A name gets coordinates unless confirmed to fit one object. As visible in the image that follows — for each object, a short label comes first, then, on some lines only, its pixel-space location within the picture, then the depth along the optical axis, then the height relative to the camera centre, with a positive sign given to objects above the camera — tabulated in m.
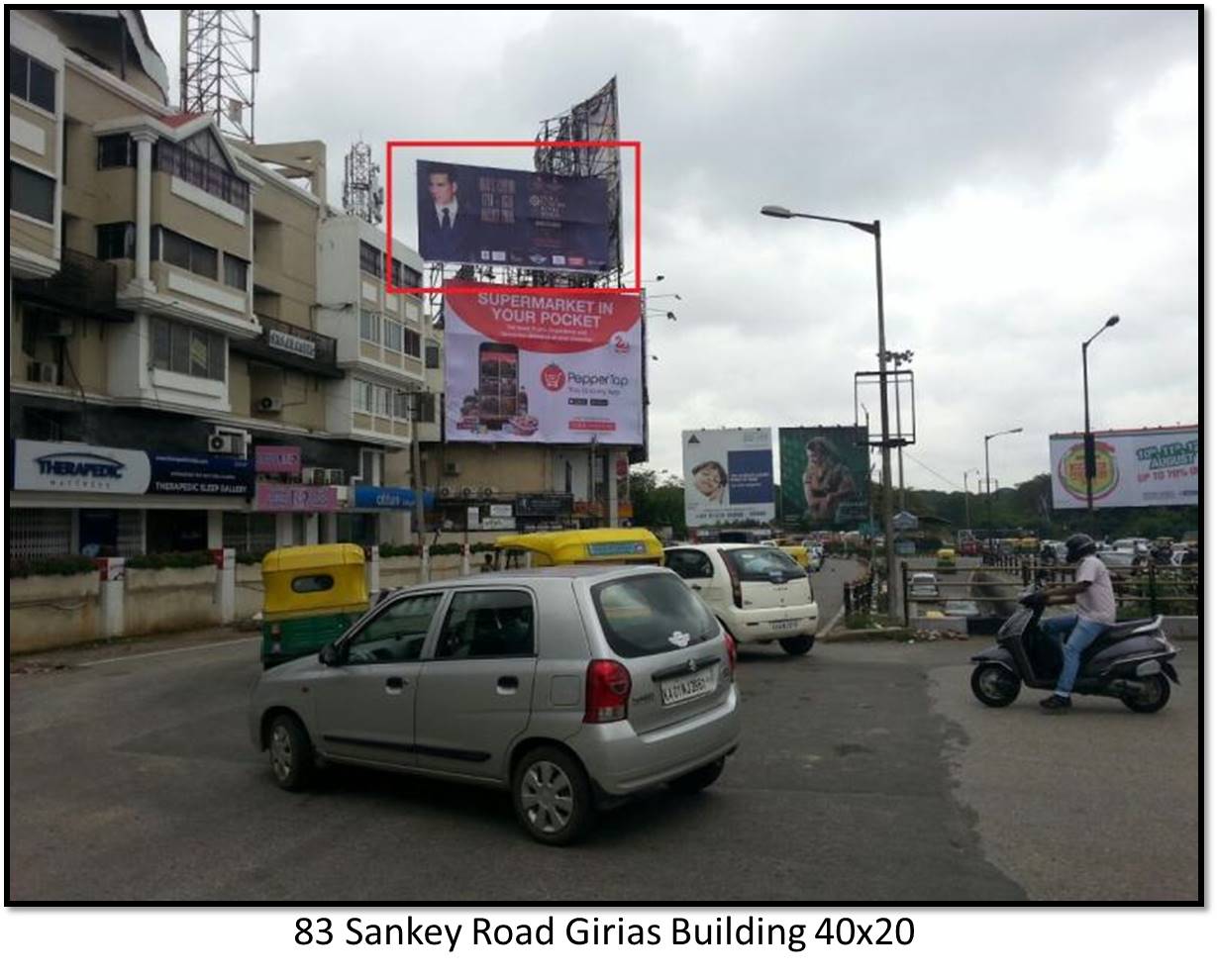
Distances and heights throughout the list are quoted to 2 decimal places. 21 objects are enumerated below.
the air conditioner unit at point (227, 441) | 30.67 +2.59
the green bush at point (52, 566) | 16.39 -0.76
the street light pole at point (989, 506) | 47.81 +0.59
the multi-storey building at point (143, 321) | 23.28 +5.96
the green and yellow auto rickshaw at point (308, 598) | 10.71 -0.87
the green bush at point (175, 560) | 19.03 -0.78
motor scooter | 8.11 -1.29
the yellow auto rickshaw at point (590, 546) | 10.23 -0.29
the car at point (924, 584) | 15.60 -1.09
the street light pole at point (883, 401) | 16.59 +2.08
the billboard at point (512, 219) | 50.28 +16.07
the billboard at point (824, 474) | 50.59 +2.33
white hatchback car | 12.55 -0.96
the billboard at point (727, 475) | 55.06 +2.50
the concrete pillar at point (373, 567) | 30.39 -1.47
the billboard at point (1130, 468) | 44.28 +2.30
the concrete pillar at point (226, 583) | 21.09 -1.36
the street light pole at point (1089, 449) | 19.27 +1.40
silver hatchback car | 5.12 -1.00
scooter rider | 8.25 -0.83
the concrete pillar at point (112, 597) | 17.83 -1.38
